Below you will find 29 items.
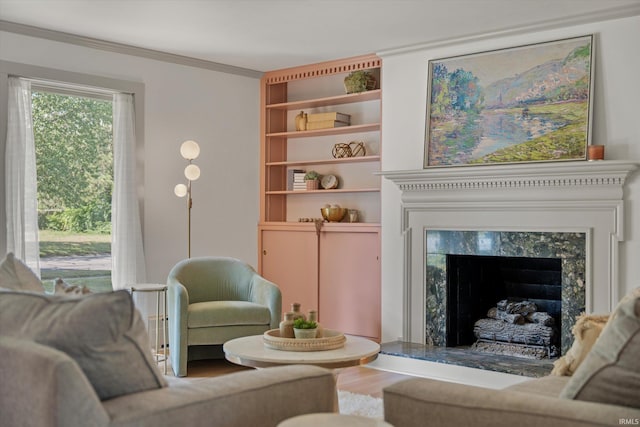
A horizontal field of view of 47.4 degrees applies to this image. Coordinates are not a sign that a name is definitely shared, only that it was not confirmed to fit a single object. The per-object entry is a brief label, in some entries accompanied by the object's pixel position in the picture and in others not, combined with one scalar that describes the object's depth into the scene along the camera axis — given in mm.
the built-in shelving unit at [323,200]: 6375
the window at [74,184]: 5652
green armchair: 5223
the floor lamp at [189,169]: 5996
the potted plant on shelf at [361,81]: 6395
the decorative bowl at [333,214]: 6617
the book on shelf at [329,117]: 6617
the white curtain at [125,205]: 5980
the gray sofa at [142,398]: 1902
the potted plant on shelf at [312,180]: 6848
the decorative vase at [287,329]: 3781
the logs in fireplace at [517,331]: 5309
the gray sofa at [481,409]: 1941
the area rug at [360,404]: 4146
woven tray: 3553
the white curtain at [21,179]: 5316
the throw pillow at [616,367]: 2000
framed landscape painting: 5086
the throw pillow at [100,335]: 2021
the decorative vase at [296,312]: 3822
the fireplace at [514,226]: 4914
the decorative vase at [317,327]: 3721
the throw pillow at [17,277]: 2711
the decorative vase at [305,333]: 3648
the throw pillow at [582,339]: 2947
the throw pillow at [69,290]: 2475
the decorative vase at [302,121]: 6887
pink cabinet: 6305
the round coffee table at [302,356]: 3383
